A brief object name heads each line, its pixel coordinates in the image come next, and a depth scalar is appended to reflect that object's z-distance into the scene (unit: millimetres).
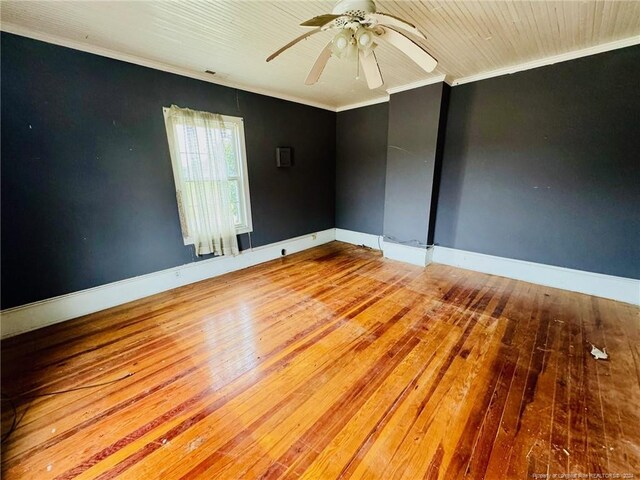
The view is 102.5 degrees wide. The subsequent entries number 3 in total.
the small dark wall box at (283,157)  4277
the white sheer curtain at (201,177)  3180
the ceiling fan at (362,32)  1548
